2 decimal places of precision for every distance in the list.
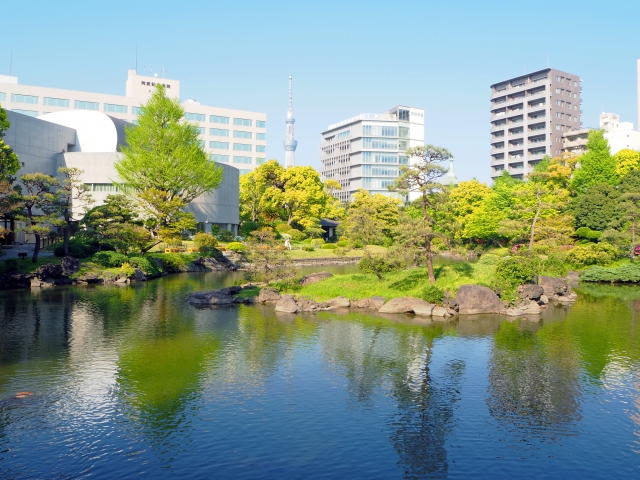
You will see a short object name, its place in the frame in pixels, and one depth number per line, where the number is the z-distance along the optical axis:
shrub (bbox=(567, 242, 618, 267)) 52.25
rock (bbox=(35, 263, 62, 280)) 45.75
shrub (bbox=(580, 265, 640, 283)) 48.16
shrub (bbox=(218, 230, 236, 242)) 78.81
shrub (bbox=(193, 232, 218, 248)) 67.94
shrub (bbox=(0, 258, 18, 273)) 44.57
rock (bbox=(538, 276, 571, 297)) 39.12
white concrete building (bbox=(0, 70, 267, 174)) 102.31
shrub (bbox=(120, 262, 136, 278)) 50.00
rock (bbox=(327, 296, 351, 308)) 35.50
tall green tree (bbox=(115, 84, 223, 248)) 62.88
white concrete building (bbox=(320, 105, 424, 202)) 144.38
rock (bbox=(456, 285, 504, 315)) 33.34
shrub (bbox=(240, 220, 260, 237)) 83.99
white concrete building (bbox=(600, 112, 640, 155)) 115.19
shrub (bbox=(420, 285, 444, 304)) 33.53
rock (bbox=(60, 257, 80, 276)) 48.05
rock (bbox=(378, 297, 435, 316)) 32.97
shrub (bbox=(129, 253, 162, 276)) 52.75
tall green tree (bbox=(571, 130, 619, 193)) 72.25
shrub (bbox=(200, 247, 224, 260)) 65.19
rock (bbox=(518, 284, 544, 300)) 35.28
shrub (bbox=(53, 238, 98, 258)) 52.40
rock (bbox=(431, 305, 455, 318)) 32.62
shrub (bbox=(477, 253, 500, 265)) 47.86
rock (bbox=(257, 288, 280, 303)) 37.72
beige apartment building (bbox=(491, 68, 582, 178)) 121.12
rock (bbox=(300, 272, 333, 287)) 40.79
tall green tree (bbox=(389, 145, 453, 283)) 35.56
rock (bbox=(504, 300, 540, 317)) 33.25
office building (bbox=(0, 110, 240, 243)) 69.69
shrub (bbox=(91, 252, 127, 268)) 51.06
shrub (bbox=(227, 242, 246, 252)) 71.61
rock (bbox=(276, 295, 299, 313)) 34.44
